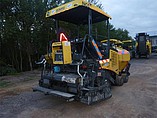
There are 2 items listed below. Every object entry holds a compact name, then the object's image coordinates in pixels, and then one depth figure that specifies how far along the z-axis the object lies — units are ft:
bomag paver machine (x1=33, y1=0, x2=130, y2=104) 8.56
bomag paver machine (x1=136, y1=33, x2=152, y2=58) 37.45
